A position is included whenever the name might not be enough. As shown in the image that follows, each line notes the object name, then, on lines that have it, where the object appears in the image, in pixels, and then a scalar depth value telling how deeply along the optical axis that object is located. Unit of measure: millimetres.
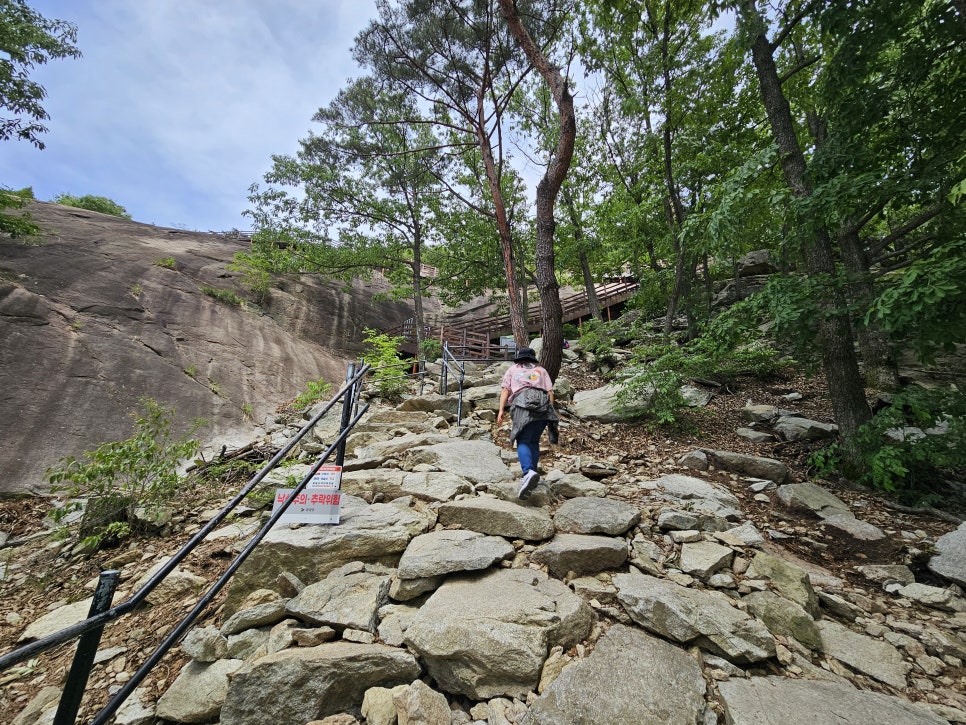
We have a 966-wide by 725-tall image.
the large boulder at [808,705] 1728
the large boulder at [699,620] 2125
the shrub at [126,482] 3928
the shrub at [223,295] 13492
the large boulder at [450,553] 2611
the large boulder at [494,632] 1965
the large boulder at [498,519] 3115
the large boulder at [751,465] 4555
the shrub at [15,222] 10352
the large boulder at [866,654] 2131
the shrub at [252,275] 15602
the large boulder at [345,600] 2359
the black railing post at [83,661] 1263
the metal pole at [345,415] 3230
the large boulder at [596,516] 3172
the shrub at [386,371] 8688
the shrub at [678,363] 5387
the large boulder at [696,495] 3670
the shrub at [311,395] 8555
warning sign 2766
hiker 3910
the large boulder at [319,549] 2758
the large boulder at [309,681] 1884
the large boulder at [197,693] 2021
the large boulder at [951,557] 2880
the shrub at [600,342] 10531
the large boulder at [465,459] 4203
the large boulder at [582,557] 2775
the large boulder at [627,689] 1742
